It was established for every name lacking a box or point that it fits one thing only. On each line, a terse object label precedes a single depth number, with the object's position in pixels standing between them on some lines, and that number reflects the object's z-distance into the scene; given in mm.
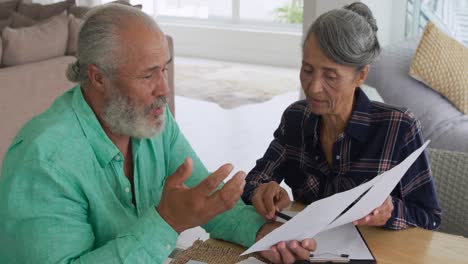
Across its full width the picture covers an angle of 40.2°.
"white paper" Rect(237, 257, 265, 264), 1415
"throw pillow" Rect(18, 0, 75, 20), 5066
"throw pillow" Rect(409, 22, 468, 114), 3385
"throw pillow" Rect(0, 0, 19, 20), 5594
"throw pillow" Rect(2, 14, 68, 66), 3486
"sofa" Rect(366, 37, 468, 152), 3121
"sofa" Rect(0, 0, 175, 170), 3391
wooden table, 1399
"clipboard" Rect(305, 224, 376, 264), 1383
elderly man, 1269
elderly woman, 1636
